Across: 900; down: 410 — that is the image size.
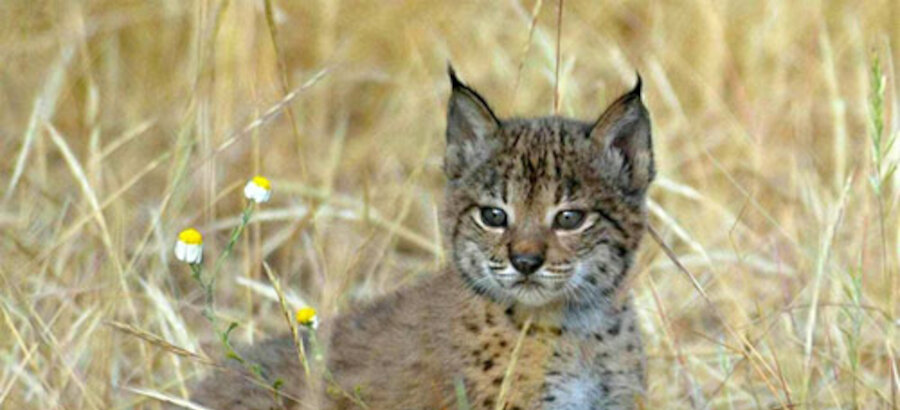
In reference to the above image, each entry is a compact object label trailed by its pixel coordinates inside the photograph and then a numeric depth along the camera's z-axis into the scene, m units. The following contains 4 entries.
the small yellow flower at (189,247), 8.66
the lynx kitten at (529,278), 9.87
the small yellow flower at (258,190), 9.18
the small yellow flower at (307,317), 8.54
